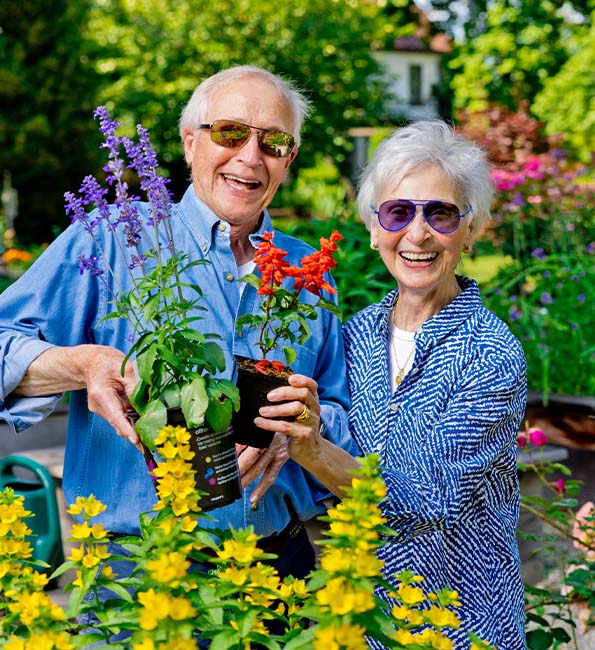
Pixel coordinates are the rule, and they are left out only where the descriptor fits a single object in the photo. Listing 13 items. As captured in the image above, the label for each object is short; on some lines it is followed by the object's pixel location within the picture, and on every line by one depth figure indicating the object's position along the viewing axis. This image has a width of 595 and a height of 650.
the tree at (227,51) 22.02
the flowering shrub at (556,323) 5.23
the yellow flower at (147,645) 1.17
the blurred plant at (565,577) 2.95
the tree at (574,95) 22.66
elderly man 1.96
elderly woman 2.04
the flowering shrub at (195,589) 1.18
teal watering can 3.84
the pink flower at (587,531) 3.23
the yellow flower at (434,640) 1.34
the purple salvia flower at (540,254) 6.74
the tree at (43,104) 21.16
